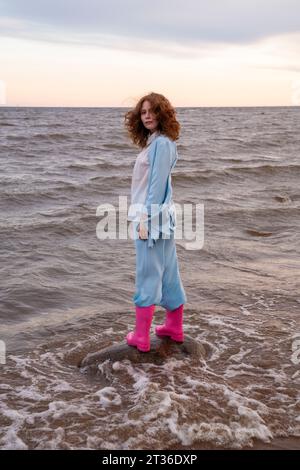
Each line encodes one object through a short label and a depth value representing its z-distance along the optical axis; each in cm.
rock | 473
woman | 424
